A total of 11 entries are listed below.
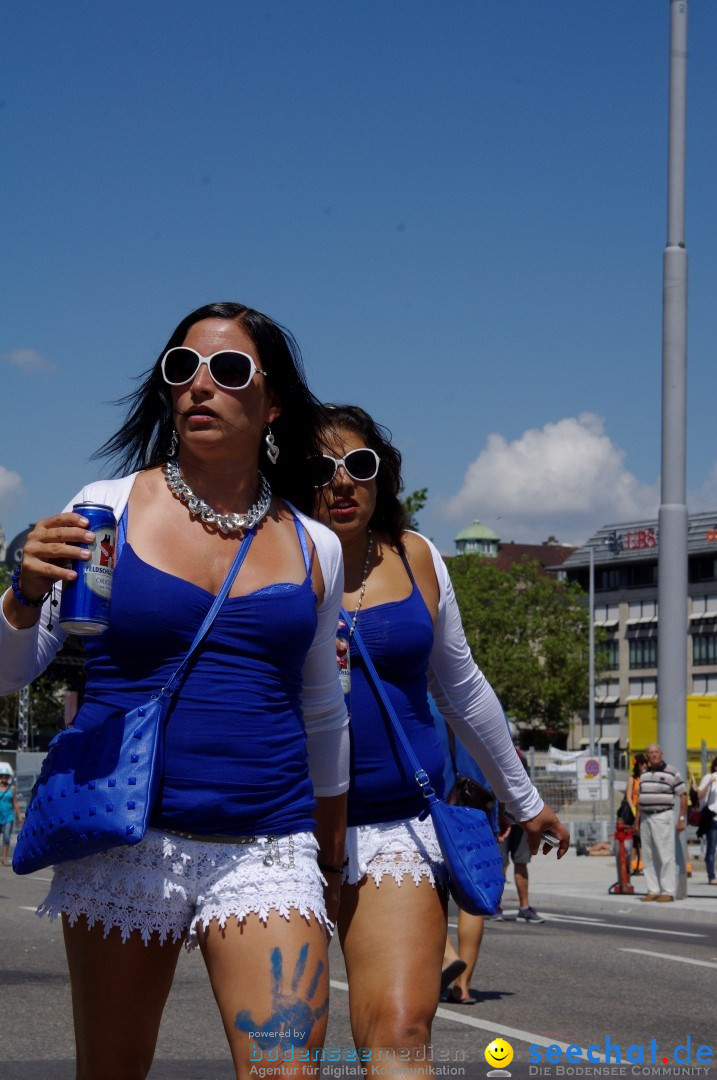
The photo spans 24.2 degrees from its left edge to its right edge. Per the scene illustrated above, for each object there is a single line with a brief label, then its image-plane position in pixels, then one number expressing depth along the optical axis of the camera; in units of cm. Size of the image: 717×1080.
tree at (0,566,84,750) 8847
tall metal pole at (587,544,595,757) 9028
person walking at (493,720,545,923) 1539
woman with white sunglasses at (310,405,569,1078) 405
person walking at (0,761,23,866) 2539
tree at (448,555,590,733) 10938
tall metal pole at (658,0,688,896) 1850
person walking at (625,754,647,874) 2146
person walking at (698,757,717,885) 2275
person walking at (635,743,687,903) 1830
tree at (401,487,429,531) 5044
